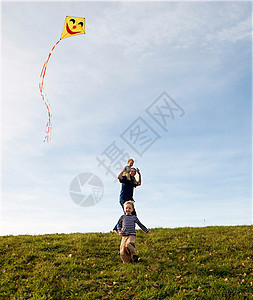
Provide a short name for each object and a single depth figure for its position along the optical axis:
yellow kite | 15.09
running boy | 12.18
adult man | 13.98
